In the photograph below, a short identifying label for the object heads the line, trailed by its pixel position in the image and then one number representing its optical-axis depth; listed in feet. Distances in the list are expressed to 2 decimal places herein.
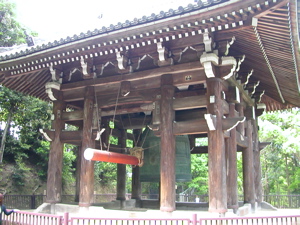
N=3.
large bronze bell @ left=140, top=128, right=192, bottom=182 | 33.17
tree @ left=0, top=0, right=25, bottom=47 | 57.47
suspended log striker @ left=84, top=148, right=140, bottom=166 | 25.44
